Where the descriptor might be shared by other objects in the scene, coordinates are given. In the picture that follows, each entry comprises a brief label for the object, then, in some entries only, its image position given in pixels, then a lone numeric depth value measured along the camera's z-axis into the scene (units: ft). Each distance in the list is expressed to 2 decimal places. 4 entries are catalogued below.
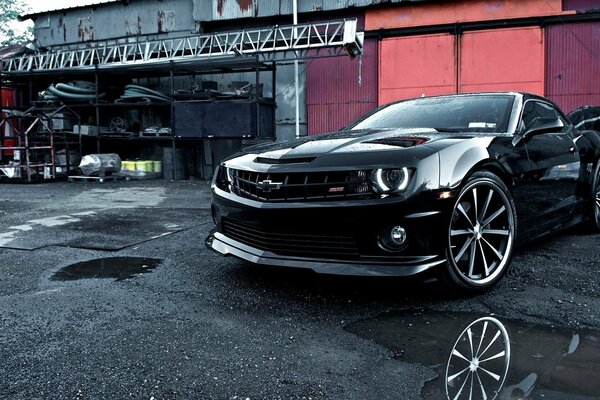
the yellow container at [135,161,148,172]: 48.57
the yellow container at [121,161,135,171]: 48.85
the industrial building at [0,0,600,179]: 42.11
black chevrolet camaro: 8.95
